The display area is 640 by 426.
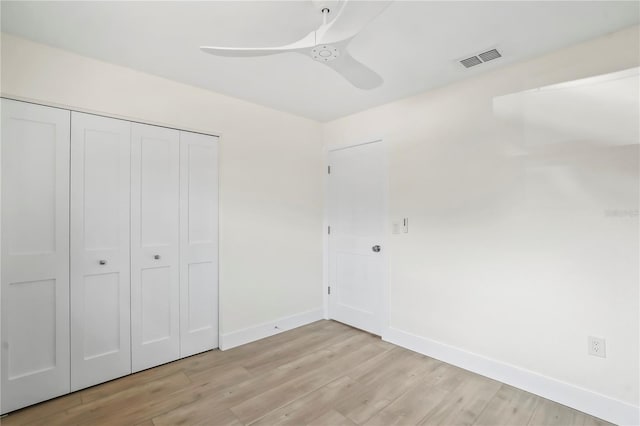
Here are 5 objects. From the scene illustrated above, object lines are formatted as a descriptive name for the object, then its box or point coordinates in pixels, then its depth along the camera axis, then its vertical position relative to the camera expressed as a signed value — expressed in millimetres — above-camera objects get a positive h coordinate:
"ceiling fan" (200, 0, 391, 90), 1226 +823
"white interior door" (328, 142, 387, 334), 3250 -247
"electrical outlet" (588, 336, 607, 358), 1954 -885
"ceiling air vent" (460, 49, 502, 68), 2172 +1162
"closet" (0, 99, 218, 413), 2002 -276
